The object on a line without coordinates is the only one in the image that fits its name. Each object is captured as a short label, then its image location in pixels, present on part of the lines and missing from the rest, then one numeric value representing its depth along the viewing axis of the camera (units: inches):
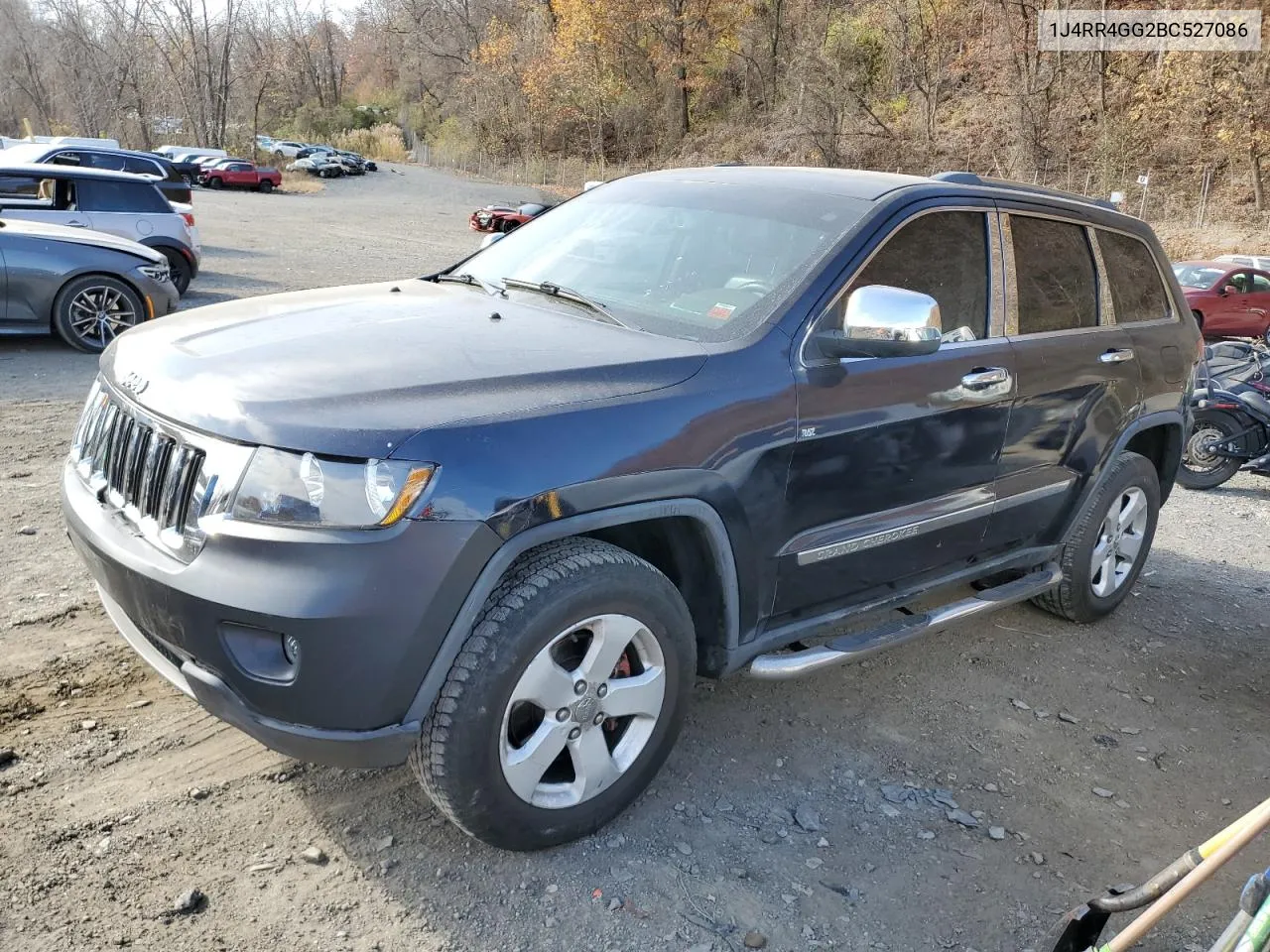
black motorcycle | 302.5
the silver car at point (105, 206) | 419.8
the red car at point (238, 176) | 1560.0
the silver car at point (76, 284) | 339.6
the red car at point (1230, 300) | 652.7
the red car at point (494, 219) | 1091.3
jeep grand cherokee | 92.4
